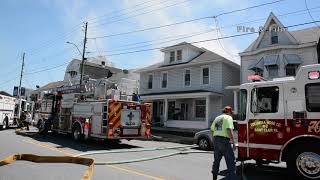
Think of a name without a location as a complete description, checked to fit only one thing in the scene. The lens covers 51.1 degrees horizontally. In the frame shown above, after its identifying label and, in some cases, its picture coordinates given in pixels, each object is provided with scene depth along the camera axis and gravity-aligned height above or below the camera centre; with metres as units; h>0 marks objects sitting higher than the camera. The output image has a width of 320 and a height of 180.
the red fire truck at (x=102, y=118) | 15.27 +0.01
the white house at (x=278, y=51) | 23.34 +5.16
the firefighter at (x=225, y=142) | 7.55 -0.49
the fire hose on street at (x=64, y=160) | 9.59 -1.30
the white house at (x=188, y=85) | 28.12 +3.16
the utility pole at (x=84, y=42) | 32.75 +7.47
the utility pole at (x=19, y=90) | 27.92 +3.52
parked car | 15.66 -0.92
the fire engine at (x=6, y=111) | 24.98 +0.36
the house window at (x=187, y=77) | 30.56 +3.91
